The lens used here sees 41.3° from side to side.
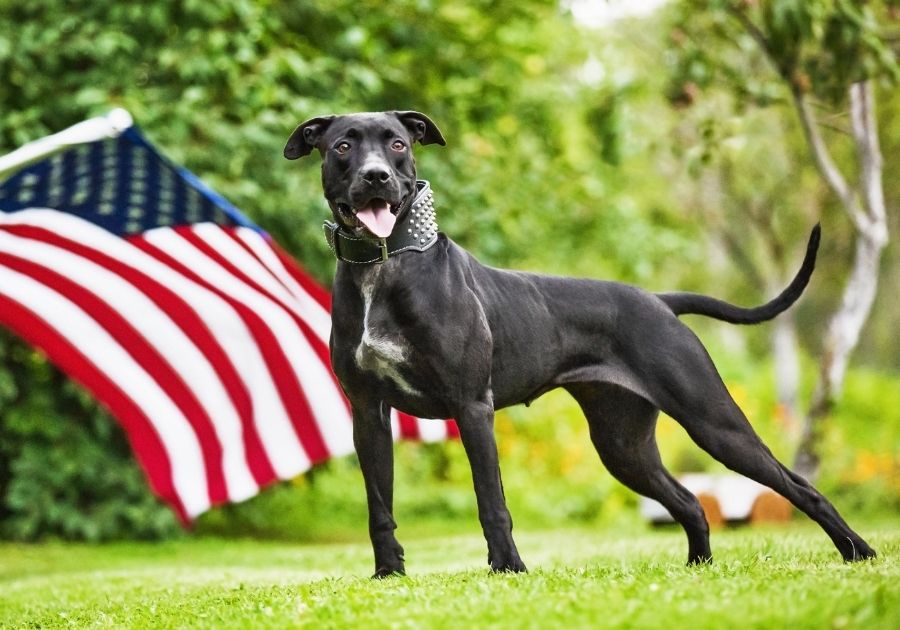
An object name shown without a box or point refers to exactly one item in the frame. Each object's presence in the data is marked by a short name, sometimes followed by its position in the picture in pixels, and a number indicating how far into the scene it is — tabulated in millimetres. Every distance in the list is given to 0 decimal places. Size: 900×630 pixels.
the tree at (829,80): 7867
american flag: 6906
